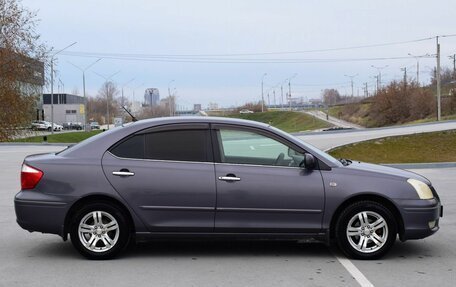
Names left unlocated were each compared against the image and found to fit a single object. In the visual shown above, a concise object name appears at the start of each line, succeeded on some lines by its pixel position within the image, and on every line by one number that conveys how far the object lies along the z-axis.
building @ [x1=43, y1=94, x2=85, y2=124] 127.00
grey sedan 5.76
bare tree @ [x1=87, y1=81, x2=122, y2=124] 107.73
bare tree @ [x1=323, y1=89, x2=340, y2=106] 168.38
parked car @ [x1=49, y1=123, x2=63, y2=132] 92.97
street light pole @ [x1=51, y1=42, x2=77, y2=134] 39.58
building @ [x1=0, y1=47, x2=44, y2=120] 36.82
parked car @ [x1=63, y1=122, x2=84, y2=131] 103.31
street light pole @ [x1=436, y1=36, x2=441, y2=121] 55.74
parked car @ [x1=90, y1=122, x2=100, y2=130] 98.16
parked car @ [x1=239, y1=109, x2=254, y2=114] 116.11
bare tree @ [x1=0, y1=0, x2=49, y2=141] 36.84
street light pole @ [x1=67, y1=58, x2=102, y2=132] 83.60
